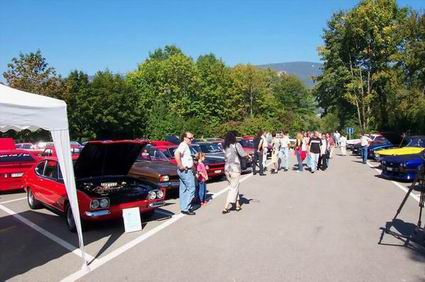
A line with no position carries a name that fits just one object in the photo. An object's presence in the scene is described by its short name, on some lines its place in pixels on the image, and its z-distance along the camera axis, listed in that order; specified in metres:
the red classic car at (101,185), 8.55
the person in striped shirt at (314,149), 19.39
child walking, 11.57
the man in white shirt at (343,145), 34.31
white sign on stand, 8.61
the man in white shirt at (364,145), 24.63
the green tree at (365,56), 49.97
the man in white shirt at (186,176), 10.30
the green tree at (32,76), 40.88
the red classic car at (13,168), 15.07
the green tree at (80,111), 53.44
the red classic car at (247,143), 24.33
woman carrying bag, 10.37
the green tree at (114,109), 55.53
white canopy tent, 6.13
